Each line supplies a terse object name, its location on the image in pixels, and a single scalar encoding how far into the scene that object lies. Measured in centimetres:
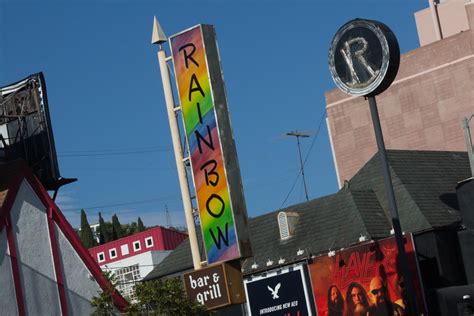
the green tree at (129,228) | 11761
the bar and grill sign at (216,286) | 2191
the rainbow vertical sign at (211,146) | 2211
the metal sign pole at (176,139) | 2286
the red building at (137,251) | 8506
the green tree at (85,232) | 9888
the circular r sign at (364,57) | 2739
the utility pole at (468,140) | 4032
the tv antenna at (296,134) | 6400
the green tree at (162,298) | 2316
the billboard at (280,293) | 4203
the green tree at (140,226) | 11612
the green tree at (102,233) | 10681
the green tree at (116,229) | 11012
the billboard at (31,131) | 3156
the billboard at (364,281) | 3919
